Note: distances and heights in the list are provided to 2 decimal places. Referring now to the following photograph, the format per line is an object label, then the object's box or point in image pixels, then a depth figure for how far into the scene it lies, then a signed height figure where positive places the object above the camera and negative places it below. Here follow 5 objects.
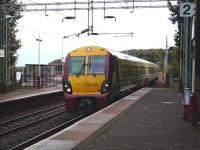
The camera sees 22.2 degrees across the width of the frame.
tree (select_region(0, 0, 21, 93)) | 33.38 +1.98
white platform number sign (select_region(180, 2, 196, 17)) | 13.91 +1.65
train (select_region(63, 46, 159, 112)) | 20.34 -0.36
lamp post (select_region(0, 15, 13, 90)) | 33.25 +0.59
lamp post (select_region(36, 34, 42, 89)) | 41.00 -0.58
